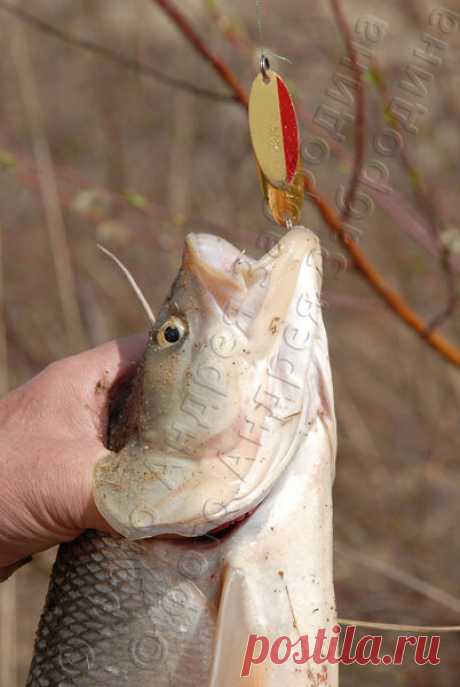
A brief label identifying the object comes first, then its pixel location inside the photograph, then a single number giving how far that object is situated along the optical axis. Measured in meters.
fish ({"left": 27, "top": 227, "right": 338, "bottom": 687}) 1.51
